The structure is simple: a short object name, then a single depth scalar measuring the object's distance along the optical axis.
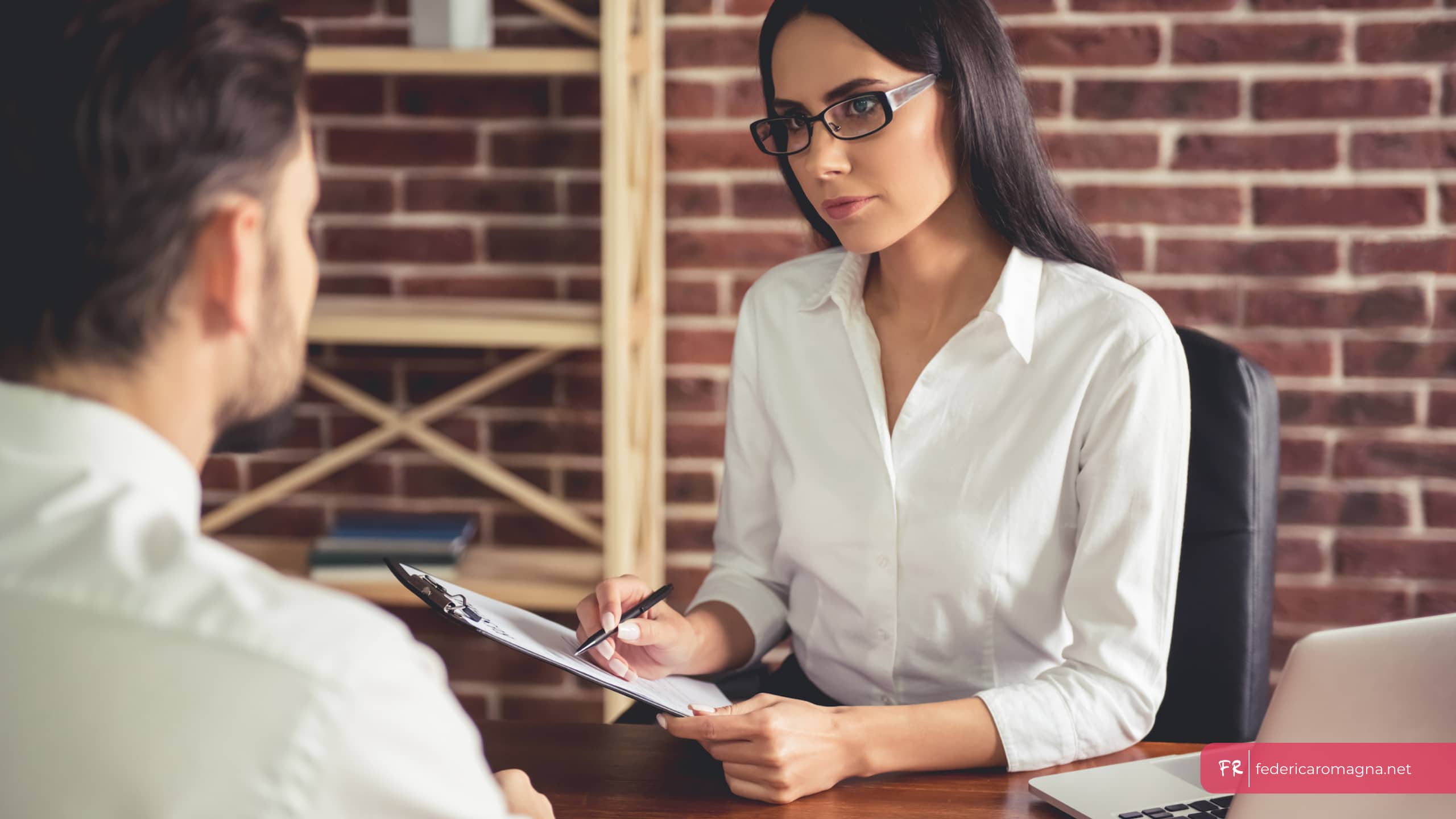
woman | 1.18
